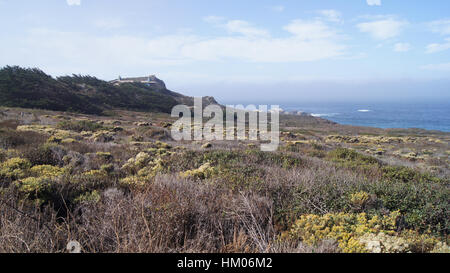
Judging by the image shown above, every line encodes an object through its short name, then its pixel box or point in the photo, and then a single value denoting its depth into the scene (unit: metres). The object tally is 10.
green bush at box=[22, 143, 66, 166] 5.91
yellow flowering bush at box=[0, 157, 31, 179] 4.36
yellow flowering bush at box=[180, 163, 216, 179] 5.16
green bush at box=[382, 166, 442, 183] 6.76
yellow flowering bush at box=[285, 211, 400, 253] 2.40
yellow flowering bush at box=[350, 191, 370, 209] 3.65
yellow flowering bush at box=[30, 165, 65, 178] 4.57
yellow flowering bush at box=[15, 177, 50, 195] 3.50
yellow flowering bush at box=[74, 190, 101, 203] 3.44
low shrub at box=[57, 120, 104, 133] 15.18
